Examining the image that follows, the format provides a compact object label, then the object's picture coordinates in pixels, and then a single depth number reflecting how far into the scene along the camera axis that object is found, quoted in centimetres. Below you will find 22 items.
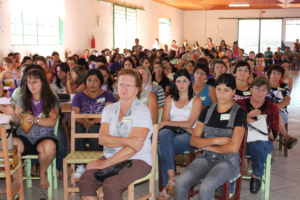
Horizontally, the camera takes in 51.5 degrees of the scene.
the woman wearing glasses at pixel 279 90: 420
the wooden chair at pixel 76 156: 263
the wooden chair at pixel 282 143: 410
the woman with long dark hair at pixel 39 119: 289
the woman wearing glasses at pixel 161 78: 512
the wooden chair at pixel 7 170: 228
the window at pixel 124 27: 1237
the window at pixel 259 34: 2067
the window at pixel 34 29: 784
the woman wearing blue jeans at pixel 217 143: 230
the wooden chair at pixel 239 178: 247
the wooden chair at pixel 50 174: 293
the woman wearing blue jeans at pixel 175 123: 288
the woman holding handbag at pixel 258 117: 284
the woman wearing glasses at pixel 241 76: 378
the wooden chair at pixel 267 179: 286
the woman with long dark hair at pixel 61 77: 493
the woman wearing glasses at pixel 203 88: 379
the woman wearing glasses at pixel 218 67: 490
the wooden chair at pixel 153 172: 241
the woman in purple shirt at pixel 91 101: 341
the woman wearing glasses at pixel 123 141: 217
